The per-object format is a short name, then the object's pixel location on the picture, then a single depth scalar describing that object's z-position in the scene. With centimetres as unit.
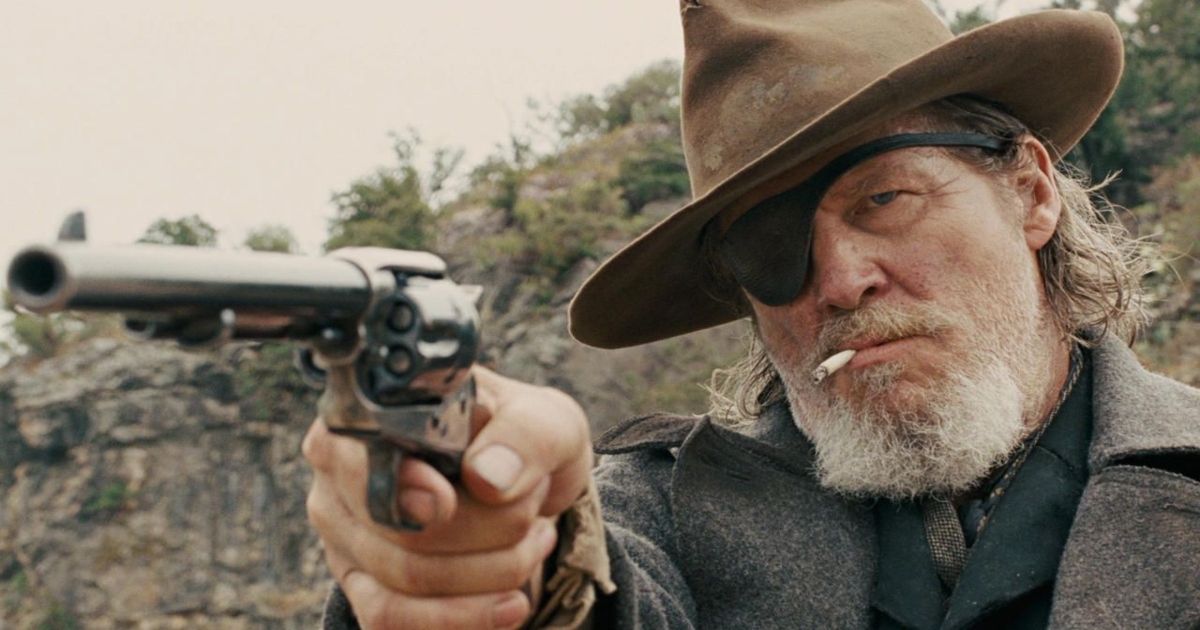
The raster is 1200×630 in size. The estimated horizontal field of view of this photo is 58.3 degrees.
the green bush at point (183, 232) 2684
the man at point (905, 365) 279
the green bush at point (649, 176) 2870
